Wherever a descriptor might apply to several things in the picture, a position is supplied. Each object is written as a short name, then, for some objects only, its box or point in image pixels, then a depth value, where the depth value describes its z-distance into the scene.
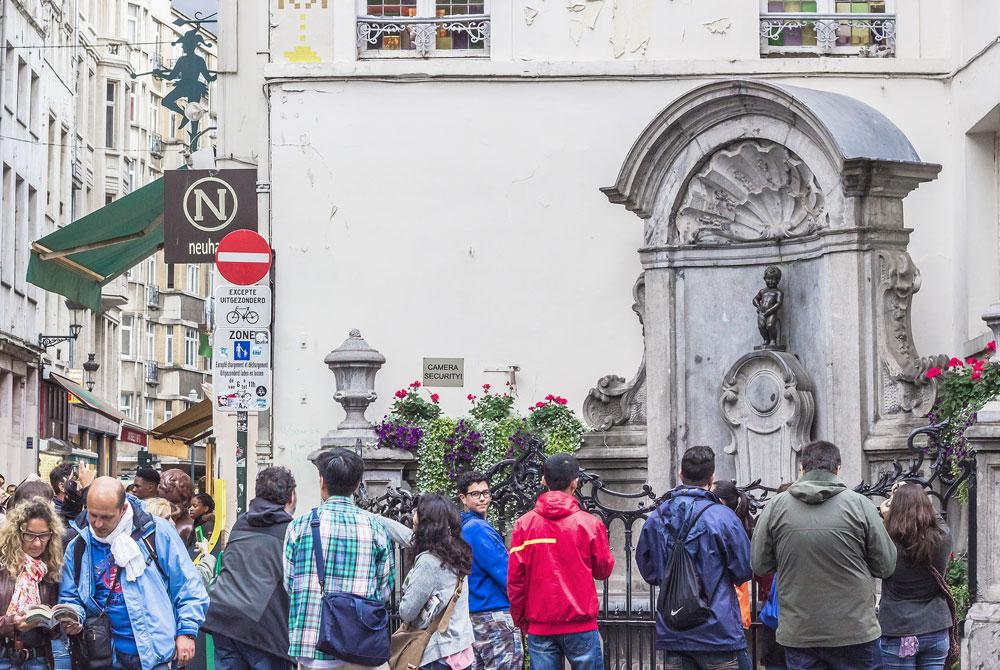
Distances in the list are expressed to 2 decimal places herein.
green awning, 21.17
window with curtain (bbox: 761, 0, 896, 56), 19.50
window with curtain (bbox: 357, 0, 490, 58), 20.05
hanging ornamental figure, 22.19
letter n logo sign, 20.05
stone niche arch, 15.56
